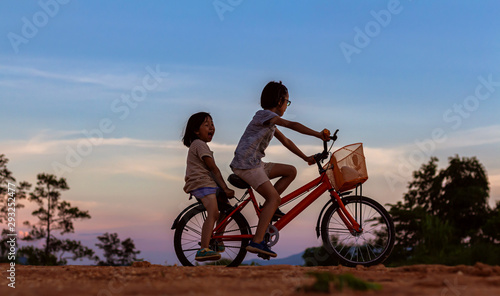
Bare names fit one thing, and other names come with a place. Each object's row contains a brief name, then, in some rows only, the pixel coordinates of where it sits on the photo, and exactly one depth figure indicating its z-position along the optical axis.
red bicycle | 7.09
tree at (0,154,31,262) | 20.63
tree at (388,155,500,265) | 25.59
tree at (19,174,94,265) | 20.66
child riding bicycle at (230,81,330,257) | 6.88
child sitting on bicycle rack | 7.06
